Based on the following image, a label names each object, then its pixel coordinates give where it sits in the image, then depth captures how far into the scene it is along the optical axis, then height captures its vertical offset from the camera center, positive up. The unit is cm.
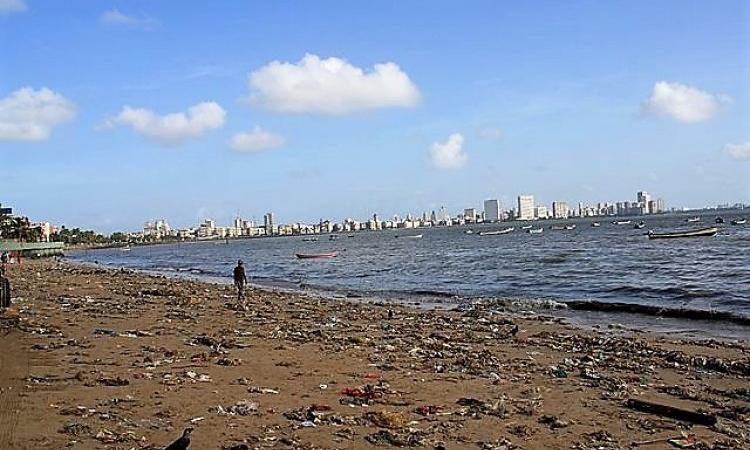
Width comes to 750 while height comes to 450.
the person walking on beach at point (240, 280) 2741 -213
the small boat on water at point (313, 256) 8044 -358
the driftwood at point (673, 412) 868 -268
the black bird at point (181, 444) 663 -212
